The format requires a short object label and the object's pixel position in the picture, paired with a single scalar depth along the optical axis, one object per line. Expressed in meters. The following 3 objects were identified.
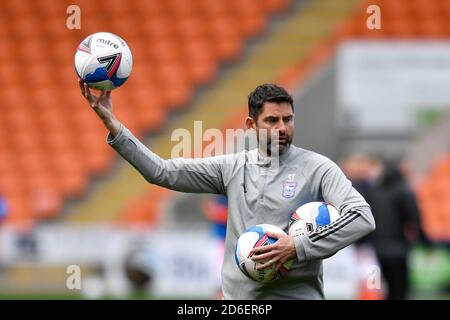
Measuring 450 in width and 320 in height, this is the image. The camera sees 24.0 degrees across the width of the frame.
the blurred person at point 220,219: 10.62
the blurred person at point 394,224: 11.67
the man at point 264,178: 5.58
